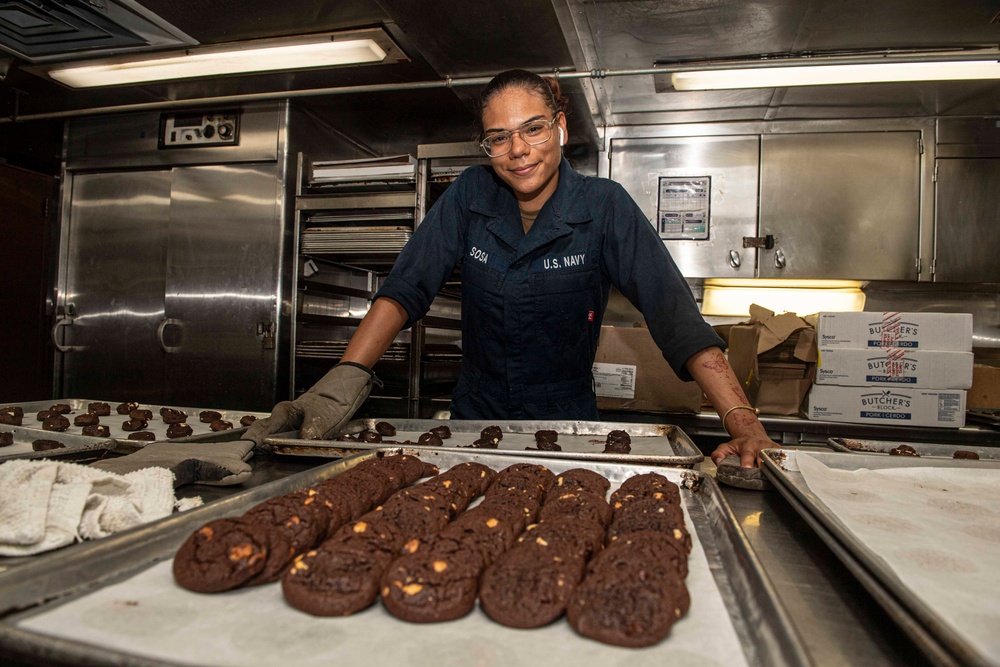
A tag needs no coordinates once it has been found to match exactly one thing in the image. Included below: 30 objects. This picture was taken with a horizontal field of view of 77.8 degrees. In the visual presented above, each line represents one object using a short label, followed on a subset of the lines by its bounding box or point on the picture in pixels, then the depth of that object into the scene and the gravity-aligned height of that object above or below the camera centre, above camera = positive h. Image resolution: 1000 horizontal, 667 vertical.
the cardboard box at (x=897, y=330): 3.03 +0.13
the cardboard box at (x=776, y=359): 3.23 -0.04
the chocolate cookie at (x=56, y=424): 2.12 -0.36
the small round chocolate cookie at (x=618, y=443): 1.80 -0.29
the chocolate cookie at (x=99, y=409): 2.65 -0.37
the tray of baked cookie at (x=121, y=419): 2.02 -0.37
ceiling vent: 2.36 +1.21
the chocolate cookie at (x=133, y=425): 2.30 -0.38
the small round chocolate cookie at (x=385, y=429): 2.07 -0.32
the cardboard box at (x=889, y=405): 3.10 -0.25
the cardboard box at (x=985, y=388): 3.46 -0.15
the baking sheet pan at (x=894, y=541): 0.63 -0.28
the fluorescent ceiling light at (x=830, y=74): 2.91 +1.41
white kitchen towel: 0.89 -0.29
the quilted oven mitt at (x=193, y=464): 1.28 -0.29
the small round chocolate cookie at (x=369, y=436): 1.94 -0.33
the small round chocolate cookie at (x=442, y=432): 2.09 -0.32
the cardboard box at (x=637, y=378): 3.35 -0.18
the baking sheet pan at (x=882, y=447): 1.89 -0.28
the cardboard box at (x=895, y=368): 3.04 -0.05
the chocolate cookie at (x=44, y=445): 1.73 -0.35
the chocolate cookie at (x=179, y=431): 2.11 -0.36
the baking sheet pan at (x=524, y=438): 1.62 -0.31
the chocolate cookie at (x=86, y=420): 2.29 -0.37
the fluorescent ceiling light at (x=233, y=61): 3.16 +1.43
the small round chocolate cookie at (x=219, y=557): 0.83 -0.32
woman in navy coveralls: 2.05 +0.26
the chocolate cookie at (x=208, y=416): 2.48 -0.36
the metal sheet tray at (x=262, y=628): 0.66 -0.35
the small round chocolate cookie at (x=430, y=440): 1.91 -0.32
